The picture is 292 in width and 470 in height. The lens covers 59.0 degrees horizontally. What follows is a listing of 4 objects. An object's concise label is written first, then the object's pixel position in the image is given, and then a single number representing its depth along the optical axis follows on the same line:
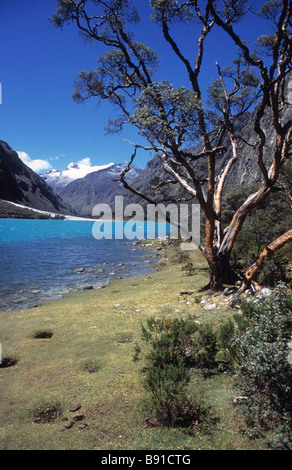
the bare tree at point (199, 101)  8.25
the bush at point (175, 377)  3.66
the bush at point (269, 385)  3.23
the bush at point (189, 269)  15.73
